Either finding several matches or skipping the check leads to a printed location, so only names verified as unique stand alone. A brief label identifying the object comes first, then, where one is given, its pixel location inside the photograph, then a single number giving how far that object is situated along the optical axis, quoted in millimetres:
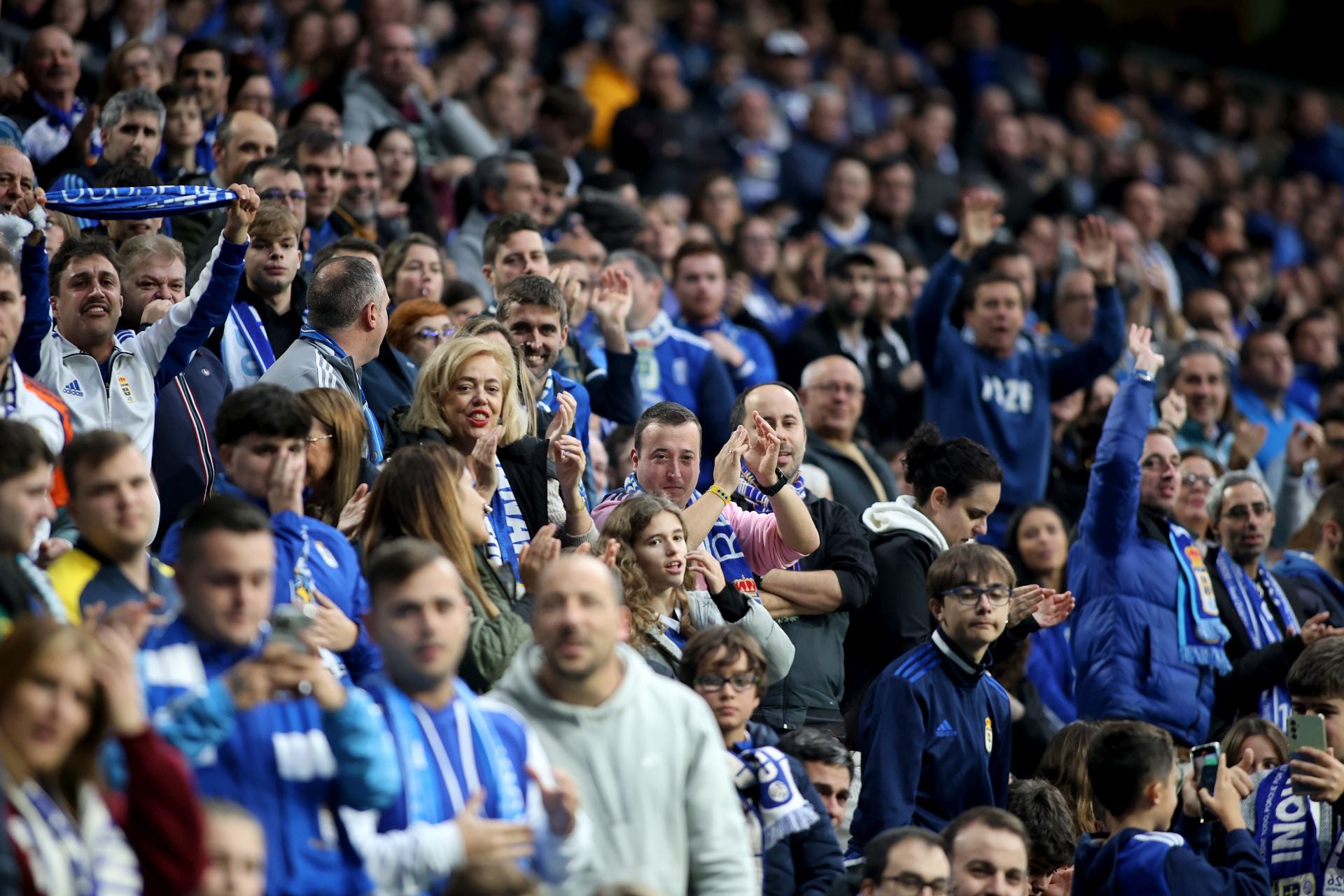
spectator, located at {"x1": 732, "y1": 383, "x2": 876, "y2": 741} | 12703
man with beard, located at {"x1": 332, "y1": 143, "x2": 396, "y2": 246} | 18125
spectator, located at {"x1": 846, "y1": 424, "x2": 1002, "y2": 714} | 13547
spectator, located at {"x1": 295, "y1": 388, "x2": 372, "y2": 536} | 11047
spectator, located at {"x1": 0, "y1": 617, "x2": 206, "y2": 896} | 7262
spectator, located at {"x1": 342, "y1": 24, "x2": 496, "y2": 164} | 21719
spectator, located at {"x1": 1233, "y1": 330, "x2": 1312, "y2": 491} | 22609
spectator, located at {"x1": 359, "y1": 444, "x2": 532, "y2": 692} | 10203
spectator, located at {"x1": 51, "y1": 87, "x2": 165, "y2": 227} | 16234
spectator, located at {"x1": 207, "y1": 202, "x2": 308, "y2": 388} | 14031
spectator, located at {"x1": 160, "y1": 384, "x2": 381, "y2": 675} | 9883
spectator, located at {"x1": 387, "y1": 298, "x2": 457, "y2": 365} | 14828
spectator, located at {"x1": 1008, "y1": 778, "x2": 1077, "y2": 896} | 11922
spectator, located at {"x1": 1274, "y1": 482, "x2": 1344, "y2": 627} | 17141
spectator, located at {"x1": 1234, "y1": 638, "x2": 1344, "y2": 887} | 12187
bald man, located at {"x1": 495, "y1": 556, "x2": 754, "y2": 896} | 8766
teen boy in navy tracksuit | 11391
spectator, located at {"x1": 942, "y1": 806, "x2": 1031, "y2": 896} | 10125
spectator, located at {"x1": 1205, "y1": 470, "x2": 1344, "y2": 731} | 15516
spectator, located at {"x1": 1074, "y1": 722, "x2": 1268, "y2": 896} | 10906
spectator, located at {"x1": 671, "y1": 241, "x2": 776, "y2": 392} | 19719
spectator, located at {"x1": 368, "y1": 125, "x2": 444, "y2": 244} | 19344
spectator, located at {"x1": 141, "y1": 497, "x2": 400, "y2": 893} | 7840
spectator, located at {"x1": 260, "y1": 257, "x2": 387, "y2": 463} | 13070
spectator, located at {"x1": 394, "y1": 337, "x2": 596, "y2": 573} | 12281
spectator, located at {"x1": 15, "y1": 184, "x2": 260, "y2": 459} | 12102
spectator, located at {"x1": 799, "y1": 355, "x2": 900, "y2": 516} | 16453
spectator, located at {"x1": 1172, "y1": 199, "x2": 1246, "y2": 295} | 29047
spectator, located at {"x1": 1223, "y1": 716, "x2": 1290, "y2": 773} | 13664
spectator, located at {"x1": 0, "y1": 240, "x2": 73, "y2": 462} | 10453
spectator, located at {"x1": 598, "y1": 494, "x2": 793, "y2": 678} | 11297
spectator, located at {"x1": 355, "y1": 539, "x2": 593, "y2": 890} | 8289
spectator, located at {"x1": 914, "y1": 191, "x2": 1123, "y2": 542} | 18781
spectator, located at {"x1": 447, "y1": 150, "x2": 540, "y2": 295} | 19062
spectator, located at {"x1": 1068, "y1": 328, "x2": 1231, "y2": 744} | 15227
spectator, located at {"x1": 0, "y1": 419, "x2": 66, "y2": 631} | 8406
